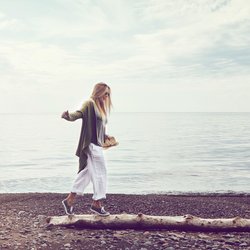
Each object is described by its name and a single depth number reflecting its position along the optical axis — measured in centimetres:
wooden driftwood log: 950
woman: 965
